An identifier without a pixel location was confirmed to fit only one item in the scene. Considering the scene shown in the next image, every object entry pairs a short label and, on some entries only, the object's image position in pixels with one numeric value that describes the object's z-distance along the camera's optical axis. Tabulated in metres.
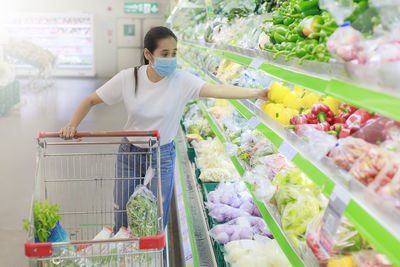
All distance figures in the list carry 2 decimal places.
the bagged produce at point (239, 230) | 2.29
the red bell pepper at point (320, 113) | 1.62
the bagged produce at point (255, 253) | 2.02
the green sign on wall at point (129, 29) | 14.68
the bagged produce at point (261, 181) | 1.87
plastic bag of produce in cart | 1.93
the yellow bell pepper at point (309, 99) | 1.99
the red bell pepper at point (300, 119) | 1.63
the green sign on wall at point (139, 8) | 14.53
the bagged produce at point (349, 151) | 1.18
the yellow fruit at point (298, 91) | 2.16
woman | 2.38
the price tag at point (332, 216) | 1.10
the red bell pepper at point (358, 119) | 1.38
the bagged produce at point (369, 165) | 1.08
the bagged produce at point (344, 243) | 1.22
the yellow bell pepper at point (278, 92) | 2.08
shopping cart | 1.34
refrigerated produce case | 0.95
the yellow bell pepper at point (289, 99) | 2.04
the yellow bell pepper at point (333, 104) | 1.81
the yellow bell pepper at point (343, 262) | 1.21
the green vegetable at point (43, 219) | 1.62
